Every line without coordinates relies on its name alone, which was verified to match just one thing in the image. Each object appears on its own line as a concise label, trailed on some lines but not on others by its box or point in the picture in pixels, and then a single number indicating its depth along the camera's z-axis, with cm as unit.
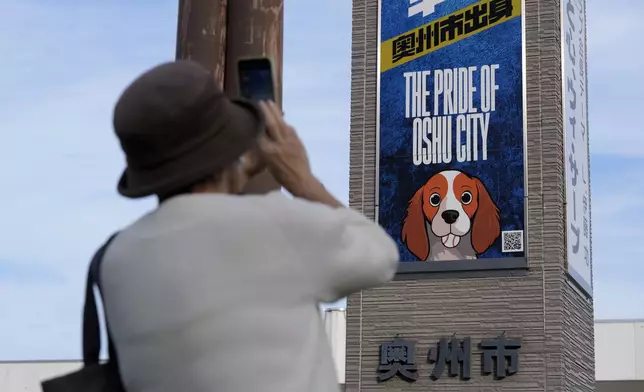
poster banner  1189
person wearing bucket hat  174
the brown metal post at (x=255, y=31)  288
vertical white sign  1232
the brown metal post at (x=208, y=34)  296
